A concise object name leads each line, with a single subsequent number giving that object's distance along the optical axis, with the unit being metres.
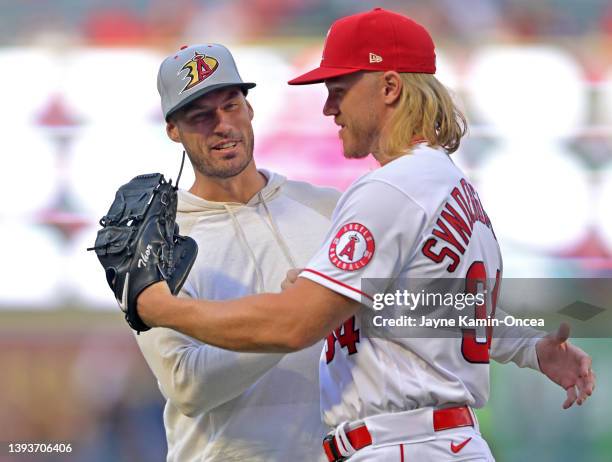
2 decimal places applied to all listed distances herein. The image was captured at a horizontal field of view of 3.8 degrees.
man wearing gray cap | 18.79
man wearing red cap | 18.27
